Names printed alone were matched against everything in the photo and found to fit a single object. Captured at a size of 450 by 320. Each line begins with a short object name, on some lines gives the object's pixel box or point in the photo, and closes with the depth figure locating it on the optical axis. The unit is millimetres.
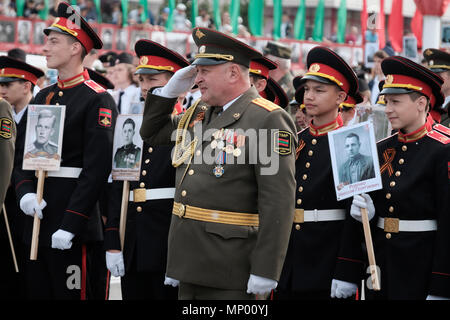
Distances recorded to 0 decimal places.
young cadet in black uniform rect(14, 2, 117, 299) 10797
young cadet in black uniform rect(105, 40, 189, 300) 10289
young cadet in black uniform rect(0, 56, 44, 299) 12234
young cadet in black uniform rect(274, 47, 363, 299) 9953
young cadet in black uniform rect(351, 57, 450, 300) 8883
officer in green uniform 7812
